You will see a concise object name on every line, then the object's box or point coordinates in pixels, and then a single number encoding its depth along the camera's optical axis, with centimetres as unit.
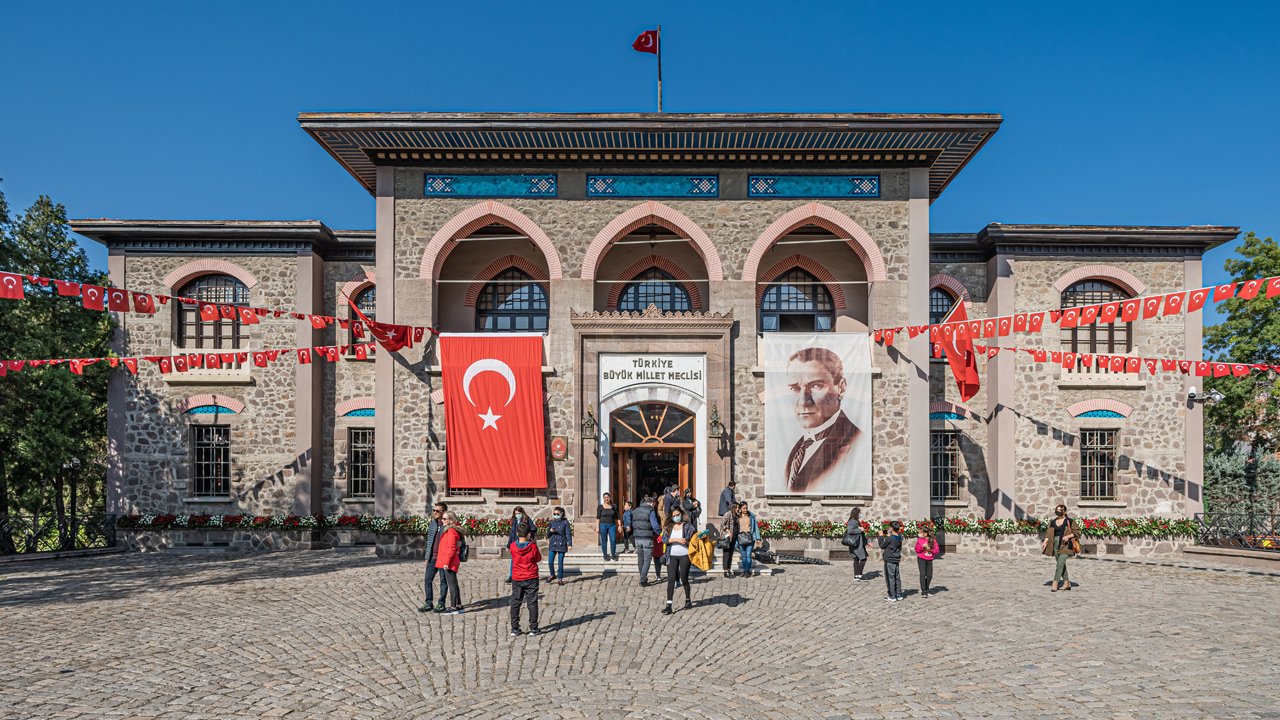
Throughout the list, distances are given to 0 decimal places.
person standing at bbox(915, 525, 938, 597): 1320
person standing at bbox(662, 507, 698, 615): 1194
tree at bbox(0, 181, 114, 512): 1839
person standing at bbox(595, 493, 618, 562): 1612
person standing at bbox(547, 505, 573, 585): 1415
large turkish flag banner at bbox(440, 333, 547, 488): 1819
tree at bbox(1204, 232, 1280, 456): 2411
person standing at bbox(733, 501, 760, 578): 1494
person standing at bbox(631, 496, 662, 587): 1390
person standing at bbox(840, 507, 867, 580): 1477
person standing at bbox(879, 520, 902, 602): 1292
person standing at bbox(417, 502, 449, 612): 1188
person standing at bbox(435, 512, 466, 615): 1177
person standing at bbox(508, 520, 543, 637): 1043
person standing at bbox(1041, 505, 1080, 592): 1375
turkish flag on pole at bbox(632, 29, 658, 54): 1916
